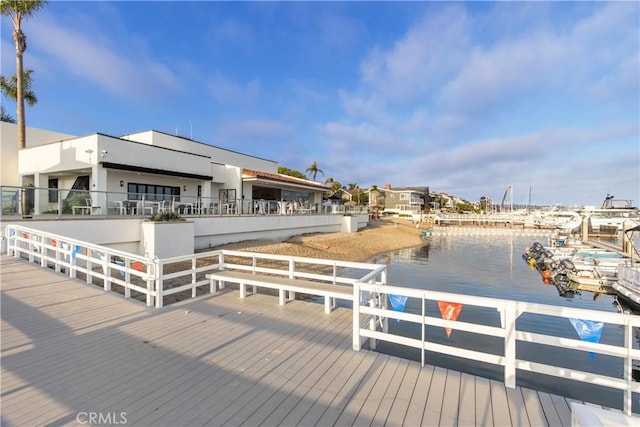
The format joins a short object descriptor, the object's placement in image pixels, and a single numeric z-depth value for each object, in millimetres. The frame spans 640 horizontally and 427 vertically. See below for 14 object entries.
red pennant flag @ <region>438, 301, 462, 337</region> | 4133
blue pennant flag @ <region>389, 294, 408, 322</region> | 4740
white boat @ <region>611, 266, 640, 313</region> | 12203
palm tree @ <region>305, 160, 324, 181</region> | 63156
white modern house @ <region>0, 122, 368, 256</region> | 10953
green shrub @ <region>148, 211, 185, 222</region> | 12374
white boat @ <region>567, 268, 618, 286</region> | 15086
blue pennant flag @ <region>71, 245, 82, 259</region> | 7760
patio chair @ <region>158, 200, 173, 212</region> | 13967
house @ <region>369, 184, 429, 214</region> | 69312
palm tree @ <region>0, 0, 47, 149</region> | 18578
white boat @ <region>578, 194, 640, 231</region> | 41909
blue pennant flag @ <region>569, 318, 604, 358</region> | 3459
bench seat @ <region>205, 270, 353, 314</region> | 5926
